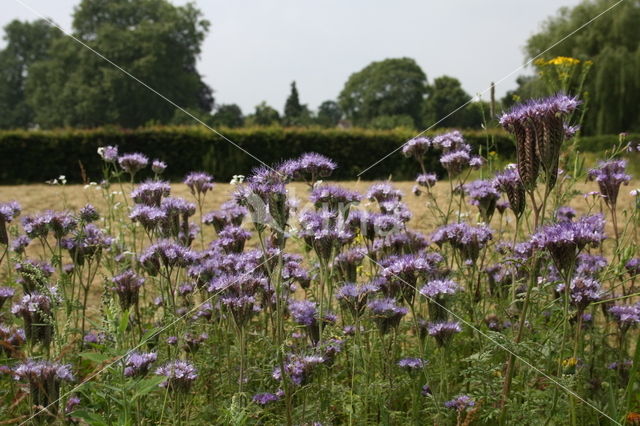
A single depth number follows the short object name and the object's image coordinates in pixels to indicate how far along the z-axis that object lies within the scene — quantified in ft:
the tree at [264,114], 107.24
